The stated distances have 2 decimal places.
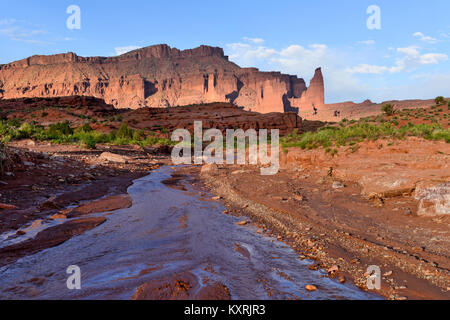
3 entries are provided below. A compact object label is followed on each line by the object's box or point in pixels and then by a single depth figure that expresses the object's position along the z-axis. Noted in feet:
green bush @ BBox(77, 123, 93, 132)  118.35
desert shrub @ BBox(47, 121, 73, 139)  97.06
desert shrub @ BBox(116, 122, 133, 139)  115.53
